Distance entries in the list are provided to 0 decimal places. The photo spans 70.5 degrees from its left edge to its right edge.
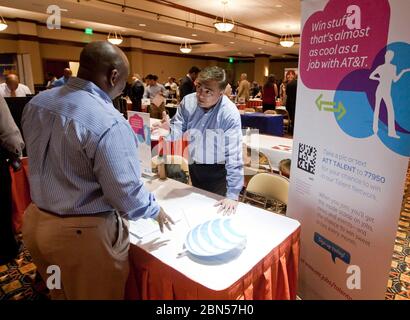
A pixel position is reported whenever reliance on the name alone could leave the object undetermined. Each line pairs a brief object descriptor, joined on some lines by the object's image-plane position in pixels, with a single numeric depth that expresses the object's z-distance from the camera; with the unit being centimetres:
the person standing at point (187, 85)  549
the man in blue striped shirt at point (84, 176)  97
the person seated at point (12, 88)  448
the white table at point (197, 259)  107
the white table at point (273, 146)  315
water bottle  205
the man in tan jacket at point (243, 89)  809
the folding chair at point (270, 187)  196
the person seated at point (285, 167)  305
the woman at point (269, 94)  660
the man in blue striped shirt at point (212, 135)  167
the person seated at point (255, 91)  1150
